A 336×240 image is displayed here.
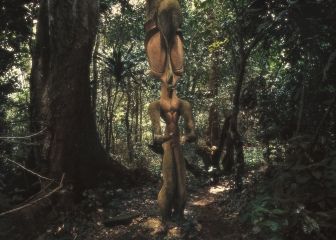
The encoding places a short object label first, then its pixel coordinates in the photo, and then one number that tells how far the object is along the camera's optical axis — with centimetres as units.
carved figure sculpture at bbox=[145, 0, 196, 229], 440
